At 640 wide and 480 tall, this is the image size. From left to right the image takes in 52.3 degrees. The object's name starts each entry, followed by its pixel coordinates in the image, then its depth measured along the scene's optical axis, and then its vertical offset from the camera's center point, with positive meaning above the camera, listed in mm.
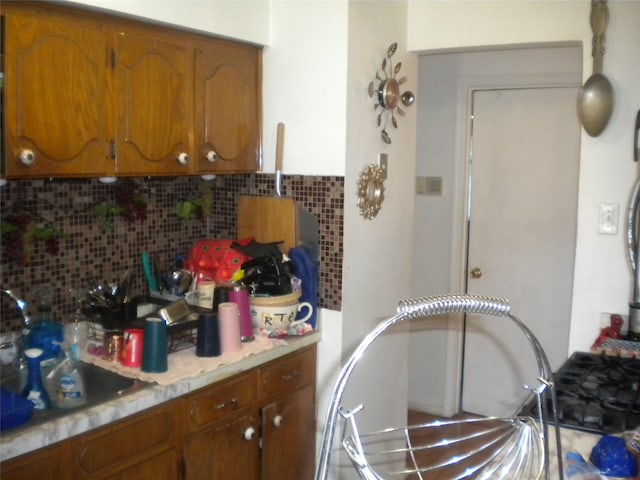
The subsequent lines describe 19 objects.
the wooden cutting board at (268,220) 2736 -137
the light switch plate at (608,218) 2521 -96
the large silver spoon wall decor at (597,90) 2459 +391
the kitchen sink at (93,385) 1778 -613
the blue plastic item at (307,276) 2637 -353
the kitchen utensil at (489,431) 977 -394
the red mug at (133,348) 2100 -522
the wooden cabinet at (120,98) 1908 +300
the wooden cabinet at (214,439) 1756 -792
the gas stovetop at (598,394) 1650 -574
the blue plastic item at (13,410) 1632 -575
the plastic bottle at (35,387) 1790 -560
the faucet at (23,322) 2017 -460
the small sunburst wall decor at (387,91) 2758 +420
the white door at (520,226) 3525 -193
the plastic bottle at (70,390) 1828 -581
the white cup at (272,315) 2518 -495
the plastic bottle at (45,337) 2025 -490
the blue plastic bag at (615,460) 1331 -550
